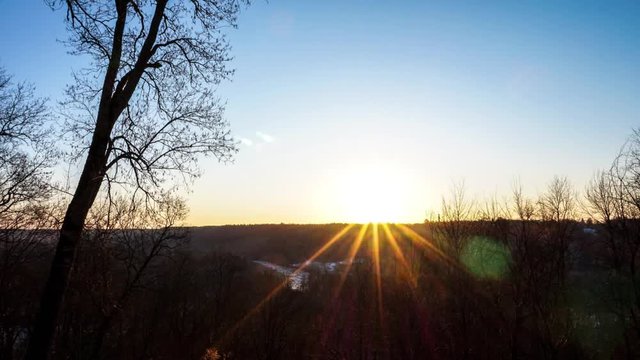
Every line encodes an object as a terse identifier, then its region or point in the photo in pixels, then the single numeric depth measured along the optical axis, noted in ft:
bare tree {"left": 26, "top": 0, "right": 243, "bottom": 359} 18.47
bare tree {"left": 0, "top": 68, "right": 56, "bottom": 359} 56.34
